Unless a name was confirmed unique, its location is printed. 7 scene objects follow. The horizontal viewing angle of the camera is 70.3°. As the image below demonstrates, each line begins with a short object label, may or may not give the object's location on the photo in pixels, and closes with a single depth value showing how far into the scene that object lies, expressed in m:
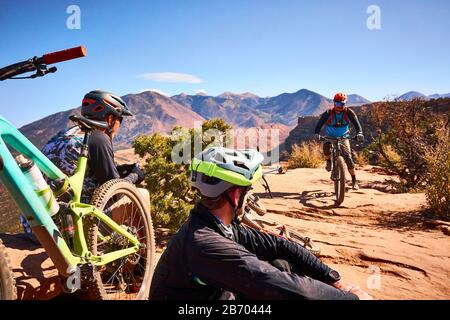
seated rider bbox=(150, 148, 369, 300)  1.73
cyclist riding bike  8.07
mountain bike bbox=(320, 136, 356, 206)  7.39
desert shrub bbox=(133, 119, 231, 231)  5.05
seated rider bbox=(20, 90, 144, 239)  3.03
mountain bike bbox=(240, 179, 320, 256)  4.27
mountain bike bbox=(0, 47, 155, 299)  2.01
